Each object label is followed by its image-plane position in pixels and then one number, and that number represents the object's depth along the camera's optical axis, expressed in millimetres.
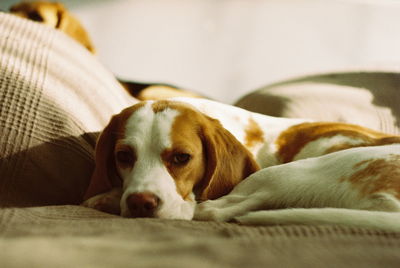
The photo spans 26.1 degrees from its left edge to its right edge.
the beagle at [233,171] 813
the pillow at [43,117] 917
